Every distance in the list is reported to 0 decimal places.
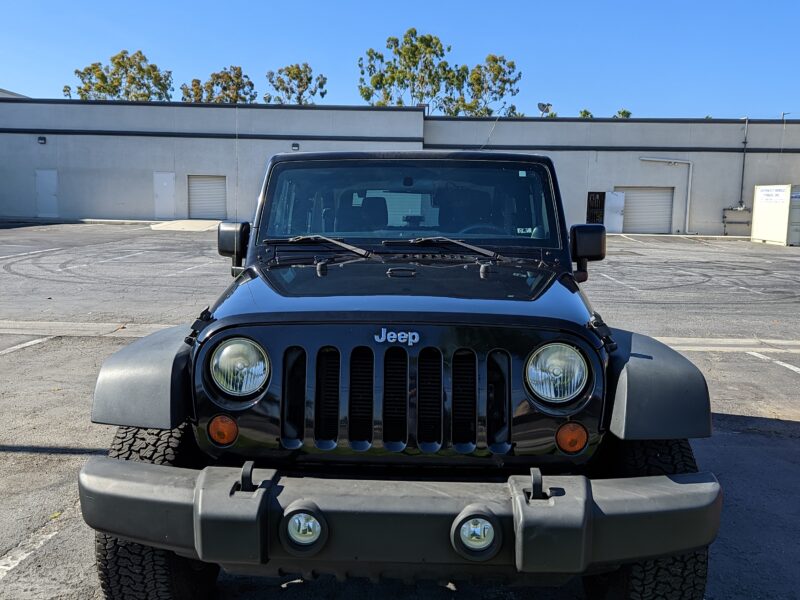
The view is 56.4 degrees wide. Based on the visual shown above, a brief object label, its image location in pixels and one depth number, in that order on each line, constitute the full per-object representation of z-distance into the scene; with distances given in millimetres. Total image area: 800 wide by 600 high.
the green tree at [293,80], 74500
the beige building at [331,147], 32844
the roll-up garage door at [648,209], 33906
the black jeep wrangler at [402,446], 2236
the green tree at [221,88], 74812
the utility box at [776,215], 27234
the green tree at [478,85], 67312
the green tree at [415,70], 64250
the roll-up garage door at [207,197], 34125
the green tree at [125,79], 66312
